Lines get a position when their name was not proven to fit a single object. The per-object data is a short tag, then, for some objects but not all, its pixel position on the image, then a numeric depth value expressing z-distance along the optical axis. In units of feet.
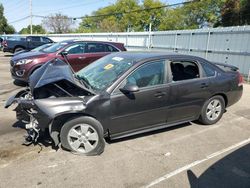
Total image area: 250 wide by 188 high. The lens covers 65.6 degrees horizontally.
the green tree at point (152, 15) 144.14
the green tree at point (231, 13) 70.57
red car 19.78
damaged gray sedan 9.64
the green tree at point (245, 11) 66.14
